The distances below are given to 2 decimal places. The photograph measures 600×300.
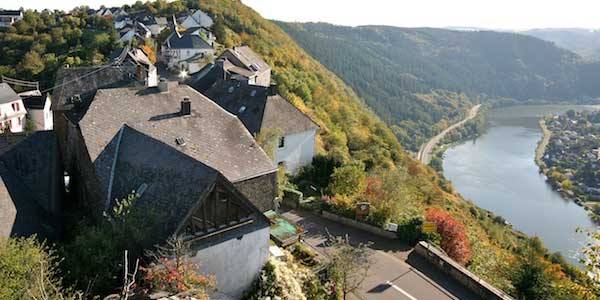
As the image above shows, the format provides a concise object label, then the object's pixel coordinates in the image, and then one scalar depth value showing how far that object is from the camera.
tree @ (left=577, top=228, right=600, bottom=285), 14.39
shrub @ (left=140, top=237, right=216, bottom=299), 13.30
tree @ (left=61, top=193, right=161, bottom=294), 13.64
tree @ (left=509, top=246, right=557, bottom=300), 20.47
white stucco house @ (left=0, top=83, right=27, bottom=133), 51.38
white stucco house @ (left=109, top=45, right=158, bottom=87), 45.85
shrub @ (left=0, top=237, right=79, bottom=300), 11.46
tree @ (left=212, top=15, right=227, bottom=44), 91.30
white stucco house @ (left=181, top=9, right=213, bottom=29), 95.94
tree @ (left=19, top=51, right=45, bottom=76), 74.44
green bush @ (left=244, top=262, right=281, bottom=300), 16.64
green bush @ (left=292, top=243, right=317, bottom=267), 20.08
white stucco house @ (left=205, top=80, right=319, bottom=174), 33.22
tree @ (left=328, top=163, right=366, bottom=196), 30.34
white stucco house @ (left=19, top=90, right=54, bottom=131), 55.53
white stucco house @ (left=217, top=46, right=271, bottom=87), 54.53
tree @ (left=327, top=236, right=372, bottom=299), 17.66
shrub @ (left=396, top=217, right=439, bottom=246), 25.03
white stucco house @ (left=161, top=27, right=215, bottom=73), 70.44
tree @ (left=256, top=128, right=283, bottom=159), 29.48
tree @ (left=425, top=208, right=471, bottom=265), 25.78
